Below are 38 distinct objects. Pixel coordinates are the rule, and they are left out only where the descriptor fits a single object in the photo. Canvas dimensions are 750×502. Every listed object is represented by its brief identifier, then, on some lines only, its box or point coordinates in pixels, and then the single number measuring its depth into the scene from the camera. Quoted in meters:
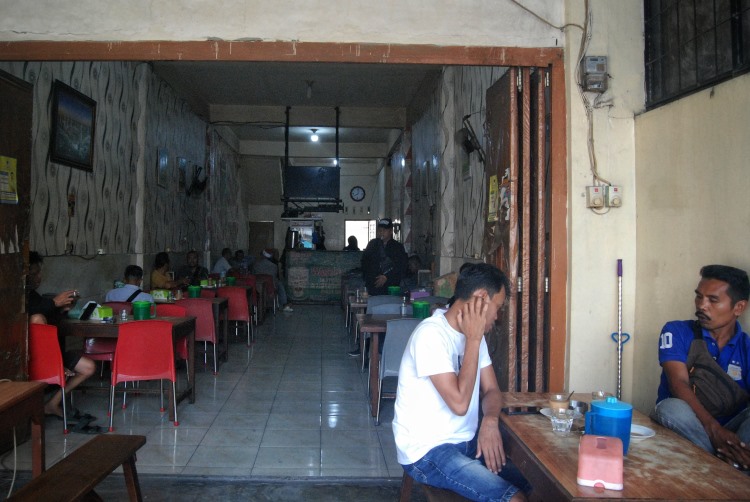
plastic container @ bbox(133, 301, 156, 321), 4.71
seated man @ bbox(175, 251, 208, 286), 8.97
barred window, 2.81
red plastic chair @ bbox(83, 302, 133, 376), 4.89
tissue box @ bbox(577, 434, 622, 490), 1.56
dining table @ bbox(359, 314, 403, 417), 4.59
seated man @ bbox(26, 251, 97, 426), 4.13
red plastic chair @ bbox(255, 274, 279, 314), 10.15
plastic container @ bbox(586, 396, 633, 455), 1.81
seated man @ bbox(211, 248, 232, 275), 10.30
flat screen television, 11.74
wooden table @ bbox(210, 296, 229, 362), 6.29
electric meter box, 3.35
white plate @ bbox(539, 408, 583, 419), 2.16
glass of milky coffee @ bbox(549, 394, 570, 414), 2.16
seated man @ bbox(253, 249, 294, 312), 10.86
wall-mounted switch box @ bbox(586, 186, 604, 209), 3.37
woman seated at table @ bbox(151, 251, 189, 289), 7.59
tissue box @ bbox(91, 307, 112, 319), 4.61
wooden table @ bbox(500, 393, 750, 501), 1.54
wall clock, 19.33
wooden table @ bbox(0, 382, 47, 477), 2.33
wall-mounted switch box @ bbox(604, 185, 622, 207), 3.39
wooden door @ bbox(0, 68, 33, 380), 3.67
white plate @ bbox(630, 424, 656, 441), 1.99
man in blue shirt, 2.46
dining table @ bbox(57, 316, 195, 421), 4.39
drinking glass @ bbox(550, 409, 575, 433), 2.03
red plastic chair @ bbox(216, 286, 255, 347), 7.11
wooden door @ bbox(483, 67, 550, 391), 3.52
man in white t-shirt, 2.11
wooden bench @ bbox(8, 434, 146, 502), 2.12
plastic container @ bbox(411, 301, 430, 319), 4.80
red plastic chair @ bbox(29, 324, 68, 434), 4.01
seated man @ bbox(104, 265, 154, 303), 5.41
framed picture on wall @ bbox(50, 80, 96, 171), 5.52
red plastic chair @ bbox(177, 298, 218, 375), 5.68
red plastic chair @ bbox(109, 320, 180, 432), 4.19
